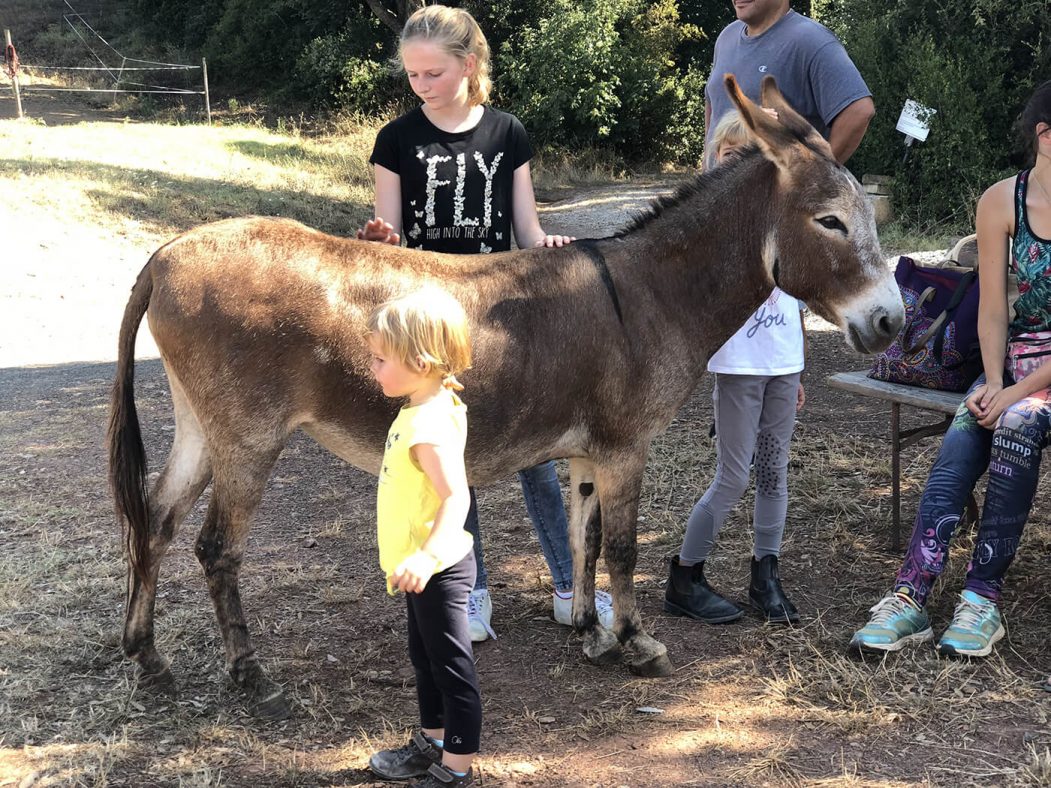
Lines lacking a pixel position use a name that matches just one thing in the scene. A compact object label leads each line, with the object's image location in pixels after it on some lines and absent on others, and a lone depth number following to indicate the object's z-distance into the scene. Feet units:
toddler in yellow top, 8.32
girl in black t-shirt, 11.26
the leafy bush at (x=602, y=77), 73.56
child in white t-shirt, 12.23
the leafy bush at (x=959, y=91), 41.60
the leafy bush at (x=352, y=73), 84.12
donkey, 10.11
